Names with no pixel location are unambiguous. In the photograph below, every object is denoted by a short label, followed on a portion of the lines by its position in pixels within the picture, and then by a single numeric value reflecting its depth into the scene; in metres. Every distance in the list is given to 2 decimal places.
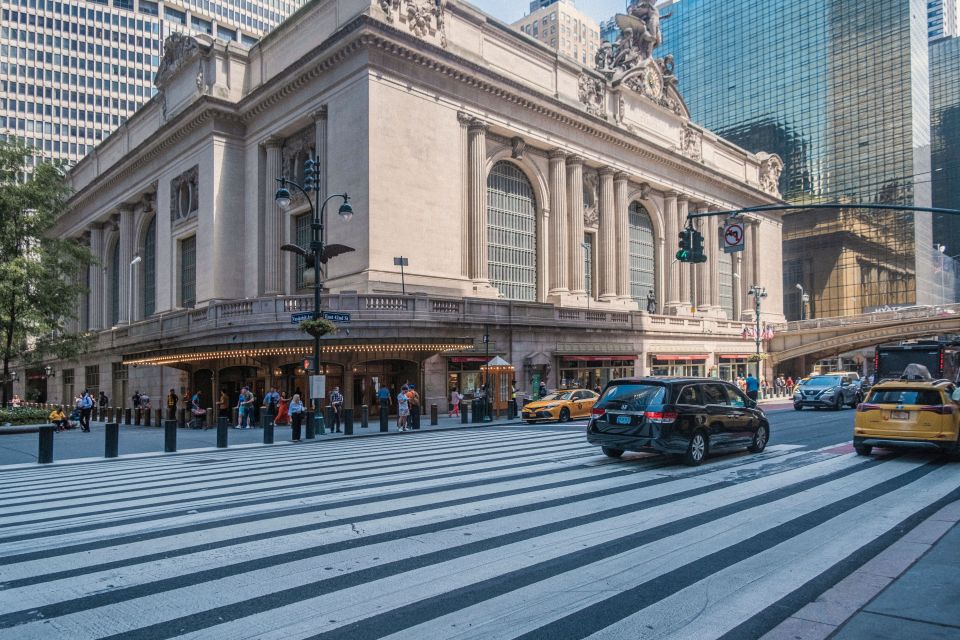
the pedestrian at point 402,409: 24.02
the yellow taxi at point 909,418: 12.68
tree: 29.75
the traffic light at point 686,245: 18.14
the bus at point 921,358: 26.53
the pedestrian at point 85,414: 26.98
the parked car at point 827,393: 30.56
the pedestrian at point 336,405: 23.19
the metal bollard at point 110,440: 17.00
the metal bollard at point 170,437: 18.27
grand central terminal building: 31.86
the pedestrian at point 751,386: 32.47
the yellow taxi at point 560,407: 26.84
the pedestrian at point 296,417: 20.84
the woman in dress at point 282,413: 27.12
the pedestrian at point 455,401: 30.98
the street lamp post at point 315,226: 21.59
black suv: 12.20
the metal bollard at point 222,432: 19.14
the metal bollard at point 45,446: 15.91
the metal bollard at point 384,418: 23.56
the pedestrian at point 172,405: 28.64
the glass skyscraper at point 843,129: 92.75
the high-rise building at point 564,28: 134.50
